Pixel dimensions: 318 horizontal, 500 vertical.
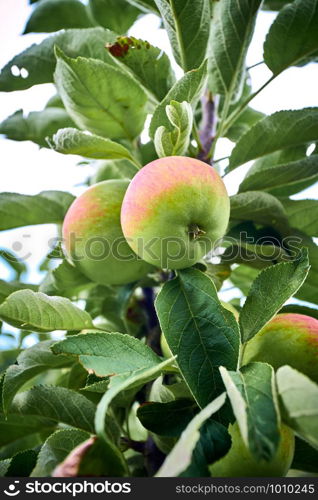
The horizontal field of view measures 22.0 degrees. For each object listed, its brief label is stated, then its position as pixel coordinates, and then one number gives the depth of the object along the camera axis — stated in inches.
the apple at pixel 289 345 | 18.4
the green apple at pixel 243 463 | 16.9
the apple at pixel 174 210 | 18.4
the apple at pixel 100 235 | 21.0
